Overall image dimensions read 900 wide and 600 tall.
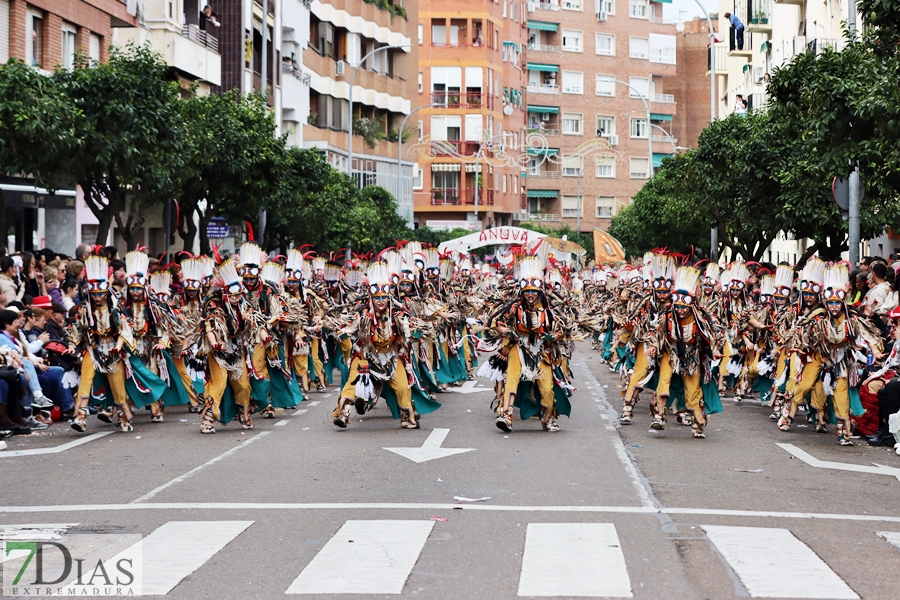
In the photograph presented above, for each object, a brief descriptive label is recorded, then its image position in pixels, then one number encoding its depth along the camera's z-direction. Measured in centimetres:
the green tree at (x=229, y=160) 3331
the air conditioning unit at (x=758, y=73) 6600
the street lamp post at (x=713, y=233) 4841
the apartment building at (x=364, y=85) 6278
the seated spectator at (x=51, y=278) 2116
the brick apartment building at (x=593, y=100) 10388
